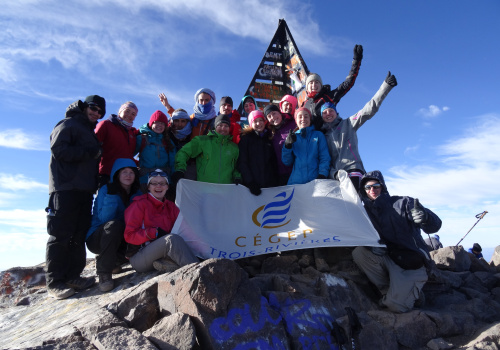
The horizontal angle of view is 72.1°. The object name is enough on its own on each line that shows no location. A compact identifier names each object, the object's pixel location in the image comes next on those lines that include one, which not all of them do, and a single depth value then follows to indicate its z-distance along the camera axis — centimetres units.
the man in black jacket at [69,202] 484
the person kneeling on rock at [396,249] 479
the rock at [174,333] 308
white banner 517
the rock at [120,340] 297
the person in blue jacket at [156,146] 635
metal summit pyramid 995
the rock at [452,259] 741
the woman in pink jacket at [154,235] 450
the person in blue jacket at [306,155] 606
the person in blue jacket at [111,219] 479
